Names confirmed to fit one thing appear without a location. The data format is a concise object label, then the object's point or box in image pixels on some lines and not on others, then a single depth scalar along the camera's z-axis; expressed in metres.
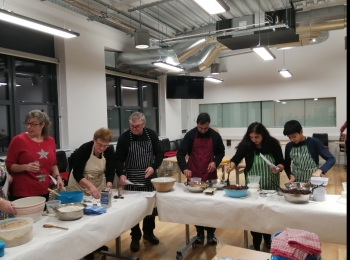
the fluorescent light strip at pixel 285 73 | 7.12
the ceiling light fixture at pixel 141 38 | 5.23
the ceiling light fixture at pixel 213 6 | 2.76
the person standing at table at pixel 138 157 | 2.86
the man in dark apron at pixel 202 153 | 3.13
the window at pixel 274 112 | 8.37
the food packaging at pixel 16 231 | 1.51
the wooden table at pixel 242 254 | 1.73
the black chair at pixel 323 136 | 7.93
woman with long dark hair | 2.73
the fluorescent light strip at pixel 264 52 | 4.24
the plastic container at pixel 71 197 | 2.19
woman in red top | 2.22
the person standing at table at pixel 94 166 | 2.47
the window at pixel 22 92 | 4.62
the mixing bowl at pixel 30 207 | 1.81
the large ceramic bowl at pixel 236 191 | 2.39
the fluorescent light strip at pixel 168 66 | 5.32
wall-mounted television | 8.16
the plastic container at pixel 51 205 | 2.03
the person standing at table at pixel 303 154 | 2.62
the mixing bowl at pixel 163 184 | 2.65
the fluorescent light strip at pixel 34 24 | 3.03
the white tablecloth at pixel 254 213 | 2.02
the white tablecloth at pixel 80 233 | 1.54
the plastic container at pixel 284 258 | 1.33
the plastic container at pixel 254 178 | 2.67
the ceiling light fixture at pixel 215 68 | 8.47
